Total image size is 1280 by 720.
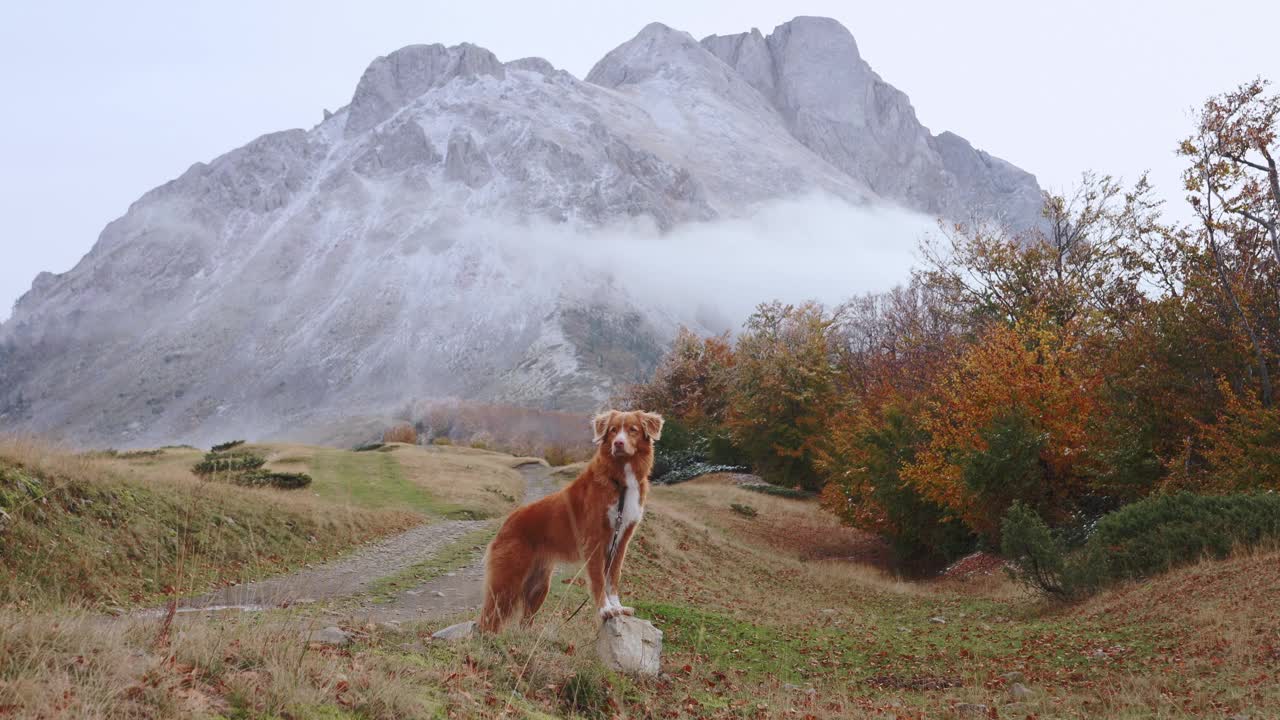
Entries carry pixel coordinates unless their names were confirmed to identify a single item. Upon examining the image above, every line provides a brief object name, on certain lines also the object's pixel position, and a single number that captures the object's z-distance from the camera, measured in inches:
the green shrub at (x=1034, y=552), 615.5
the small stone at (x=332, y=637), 246.4
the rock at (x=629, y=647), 287.1
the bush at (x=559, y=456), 2701.8
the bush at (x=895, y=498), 1136.8
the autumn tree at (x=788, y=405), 1803.6
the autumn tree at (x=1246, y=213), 820.6
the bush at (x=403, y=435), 3267.7
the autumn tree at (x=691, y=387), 2400.3
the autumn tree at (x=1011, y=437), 929.5
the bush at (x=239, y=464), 957.7
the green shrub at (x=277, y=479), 962.5
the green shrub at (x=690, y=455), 2118.6
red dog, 279.0
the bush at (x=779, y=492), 1772.9
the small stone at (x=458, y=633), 279.3
